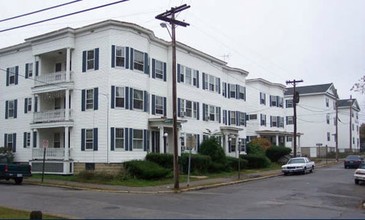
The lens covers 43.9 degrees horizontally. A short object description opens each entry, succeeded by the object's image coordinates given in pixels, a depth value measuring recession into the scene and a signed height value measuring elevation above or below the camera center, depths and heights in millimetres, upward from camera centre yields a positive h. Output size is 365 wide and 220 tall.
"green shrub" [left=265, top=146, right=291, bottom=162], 55250 -1461
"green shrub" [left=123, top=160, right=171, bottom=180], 30652 -2048
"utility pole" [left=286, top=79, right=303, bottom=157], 51162 +6047
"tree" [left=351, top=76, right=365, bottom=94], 25075 +2996
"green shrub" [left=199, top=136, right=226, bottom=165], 39500 -876
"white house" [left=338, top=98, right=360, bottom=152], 91400 +3097
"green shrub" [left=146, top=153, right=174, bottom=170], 34031 -1428
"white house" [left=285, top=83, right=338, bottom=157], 79188 +4031
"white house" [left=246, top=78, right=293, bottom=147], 62812 +4155
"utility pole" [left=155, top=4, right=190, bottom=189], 26141 +5351
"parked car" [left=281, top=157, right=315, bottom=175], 40656 -2339
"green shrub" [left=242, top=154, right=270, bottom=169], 46688 -2095
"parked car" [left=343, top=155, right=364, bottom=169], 50688 -2447
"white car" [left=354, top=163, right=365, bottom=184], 30262 -2342
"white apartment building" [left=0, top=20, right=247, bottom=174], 32812 +3555
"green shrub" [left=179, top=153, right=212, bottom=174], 35719 -1848
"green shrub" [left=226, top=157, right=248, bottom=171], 40494 -2170
